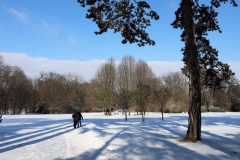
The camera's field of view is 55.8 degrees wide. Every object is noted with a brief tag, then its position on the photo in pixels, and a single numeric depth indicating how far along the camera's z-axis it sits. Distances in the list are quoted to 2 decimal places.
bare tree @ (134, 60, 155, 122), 47.91
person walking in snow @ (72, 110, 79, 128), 17.77
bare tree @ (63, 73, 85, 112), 59.20
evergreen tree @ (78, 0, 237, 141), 9.71
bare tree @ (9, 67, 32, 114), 50.31
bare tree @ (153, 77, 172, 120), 27.70
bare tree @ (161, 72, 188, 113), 49.38
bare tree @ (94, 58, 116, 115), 42.91
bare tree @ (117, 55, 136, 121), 45.41
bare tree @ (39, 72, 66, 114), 51.56
